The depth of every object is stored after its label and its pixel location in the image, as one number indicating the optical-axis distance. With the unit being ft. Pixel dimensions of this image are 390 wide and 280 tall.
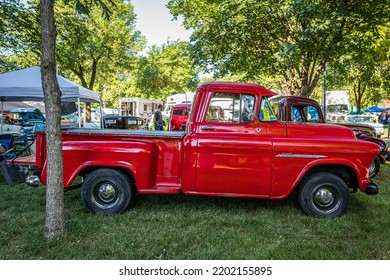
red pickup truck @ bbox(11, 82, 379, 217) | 14.56
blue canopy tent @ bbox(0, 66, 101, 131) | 29.17
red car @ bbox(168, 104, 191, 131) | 57.16
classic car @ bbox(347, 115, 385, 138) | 73.98
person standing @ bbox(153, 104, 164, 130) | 45.24
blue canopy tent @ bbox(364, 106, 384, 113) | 121.49
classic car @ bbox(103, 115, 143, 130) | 54.24
